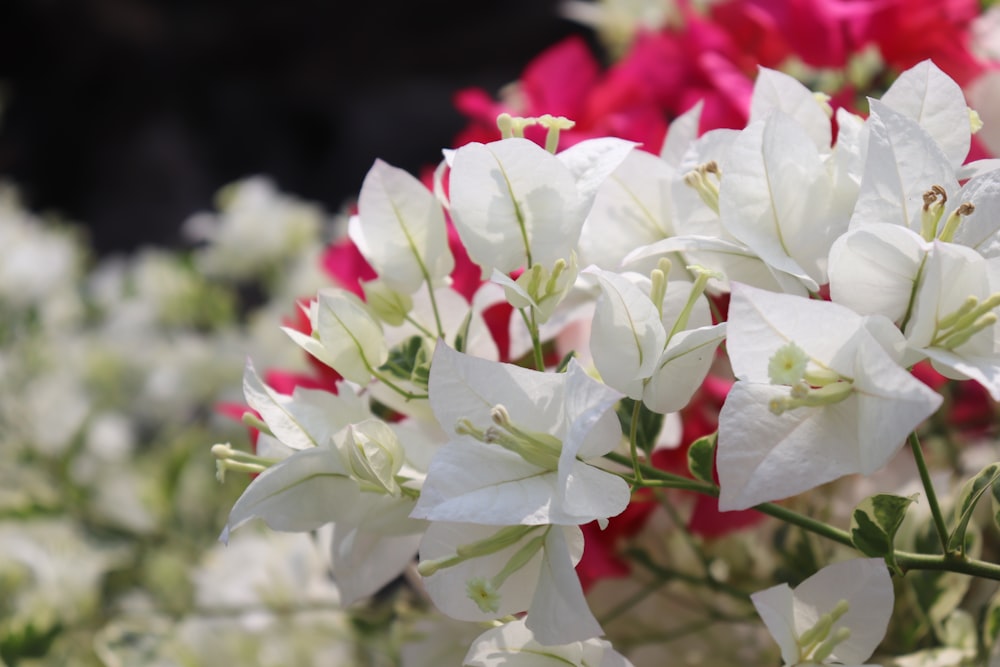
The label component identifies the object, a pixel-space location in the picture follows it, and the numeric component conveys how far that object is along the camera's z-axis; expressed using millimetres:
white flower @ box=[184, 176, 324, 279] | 1830
